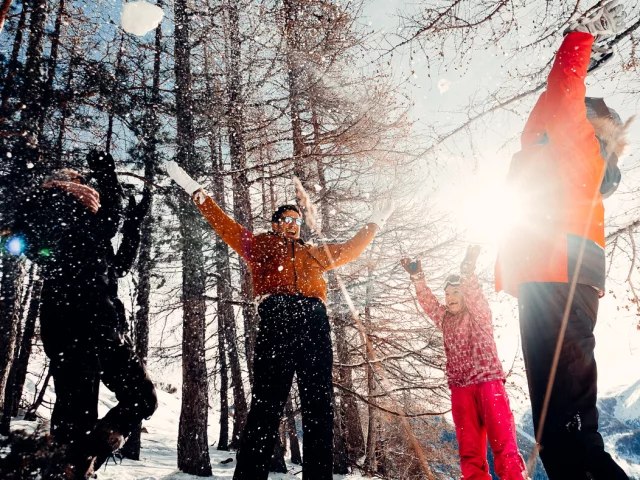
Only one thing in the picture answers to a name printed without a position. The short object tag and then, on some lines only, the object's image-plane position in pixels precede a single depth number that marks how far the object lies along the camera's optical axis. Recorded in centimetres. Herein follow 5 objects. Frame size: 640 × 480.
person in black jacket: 197
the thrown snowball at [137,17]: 517
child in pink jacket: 265
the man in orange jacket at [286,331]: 216
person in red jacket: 132
